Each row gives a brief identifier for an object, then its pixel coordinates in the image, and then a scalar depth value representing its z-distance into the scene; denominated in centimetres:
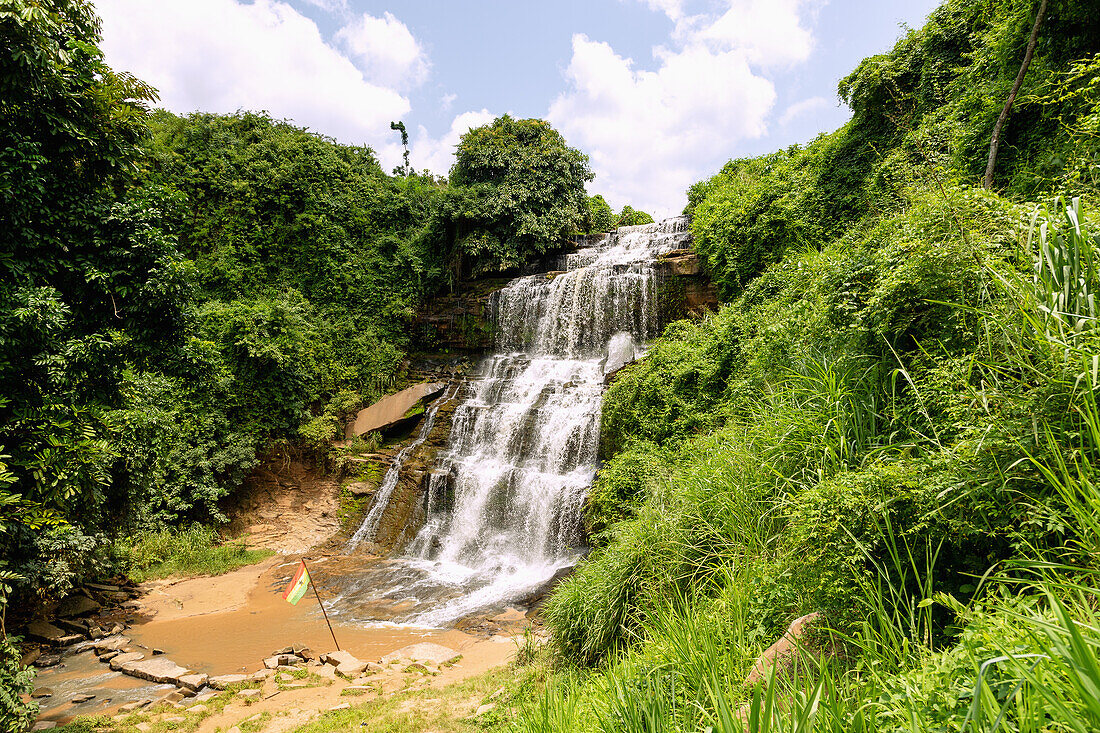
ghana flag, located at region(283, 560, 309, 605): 646
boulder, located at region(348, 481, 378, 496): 1266
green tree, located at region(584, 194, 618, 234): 1868
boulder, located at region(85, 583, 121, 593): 913
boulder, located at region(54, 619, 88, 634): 783
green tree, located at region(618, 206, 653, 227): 2367
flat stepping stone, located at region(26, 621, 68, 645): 746
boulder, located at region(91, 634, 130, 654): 731
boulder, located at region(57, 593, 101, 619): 822
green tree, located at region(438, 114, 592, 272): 1669
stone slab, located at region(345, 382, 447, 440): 1415
